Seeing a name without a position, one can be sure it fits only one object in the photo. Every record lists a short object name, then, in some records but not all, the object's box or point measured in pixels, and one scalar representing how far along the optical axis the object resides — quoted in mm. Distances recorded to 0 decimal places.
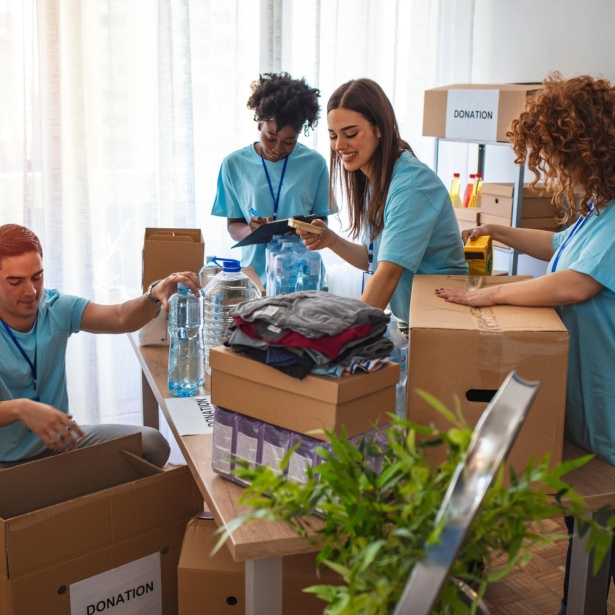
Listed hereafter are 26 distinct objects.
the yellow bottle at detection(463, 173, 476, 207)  3826
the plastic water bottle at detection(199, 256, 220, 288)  2439
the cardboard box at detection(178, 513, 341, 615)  1712
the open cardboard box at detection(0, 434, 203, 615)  1634
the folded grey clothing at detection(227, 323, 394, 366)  1358
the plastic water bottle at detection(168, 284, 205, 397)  2021
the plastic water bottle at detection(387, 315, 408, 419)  1778
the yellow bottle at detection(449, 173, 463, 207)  3891
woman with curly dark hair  2945
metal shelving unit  3332
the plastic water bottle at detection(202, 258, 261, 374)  2266
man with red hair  1950
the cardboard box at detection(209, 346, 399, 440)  1338
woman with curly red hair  1578
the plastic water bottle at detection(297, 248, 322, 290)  2566
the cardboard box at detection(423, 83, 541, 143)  3373
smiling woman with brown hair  2047
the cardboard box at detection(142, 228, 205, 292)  2459
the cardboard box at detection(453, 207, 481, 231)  3594
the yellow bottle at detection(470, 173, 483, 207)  3812
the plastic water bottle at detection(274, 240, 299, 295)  2535
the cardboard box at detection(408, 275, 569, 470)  1435
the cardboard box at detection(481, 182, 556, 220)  3432
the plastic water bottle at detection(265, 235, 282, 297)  2553
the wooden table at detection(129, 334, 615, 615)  1320
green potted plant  868
